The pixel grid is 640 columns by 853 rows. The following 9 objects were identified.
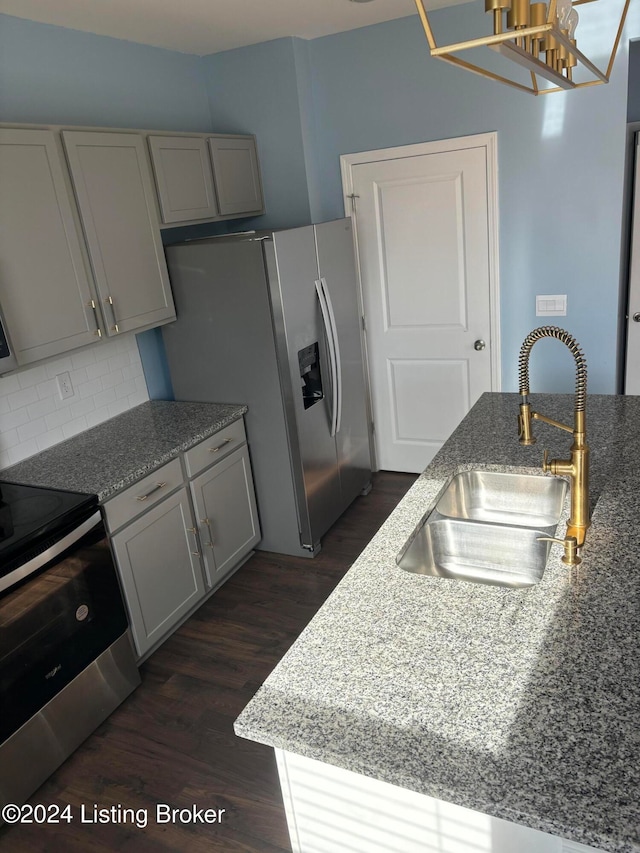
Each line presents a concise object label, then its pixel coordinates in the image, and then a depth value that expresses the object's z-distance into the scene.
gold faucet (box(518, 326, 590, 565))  1.50
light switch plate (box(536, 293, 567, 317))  3.66
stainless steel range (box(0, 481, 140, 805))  2.08
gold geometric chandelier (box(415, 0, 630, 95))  0.91
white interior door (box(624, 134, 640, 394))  3.91
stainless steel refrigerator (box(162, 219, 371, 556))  3.14
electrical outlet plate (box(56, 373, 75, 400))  3.00
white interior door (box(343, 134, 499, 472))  3.71
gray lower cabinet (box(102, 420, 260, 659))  2.65
